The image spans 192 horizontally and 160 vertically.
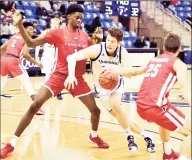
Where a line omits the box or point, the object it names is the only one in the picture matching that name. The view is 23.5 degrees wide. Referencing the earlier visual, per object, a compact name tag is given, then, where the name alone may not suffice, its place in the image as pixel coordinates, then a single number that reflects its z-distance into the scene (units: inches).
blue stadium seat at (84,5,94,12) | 681.2
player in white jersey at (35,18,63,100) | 371.9
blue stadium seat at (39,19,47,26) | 594.7
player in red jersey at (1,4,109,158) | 213.2
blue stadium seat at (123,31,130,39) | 671.0
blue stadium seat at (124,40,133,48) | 649.9
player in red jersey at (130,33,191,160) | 179.5
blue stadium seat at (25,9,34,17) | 597.8
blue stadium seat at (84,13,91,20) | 661.3
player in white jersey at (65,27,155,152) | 209.3
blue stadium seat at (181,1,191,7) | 829.0
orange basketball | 214.7
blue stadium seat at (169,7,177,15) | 804.0
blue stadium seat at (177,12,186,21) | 815.1
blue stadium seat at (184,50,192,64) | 742.8
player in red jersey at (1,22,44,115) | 305.0
